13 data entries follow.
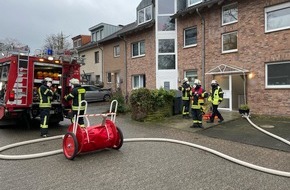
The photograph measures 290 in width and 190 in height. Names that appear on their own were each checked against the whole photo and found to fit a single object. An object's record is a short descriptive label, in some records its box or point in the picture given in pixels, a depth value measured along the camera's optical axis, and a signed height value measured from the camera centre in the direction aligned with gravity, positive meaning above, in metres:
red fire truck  6.34 +0.31
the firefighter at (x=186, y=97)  8.61 -0.35
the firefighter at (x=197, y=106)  6.97 -0.62
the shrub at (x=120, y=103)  10.64 -0.74
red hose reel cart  4.25 -1.07
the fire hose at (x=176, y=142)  3.58 -1.42
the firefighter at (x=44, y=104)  6.05 -0.44
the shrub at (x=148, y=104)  8.58 -0.64
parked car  15.66 -0.36
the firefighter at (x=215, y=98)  7.47 -0.35
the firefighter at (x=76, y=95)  5.84 -0.17
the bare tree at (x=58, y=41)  28.96 +7.20
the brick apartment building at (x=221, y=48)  8.83 +2.23
